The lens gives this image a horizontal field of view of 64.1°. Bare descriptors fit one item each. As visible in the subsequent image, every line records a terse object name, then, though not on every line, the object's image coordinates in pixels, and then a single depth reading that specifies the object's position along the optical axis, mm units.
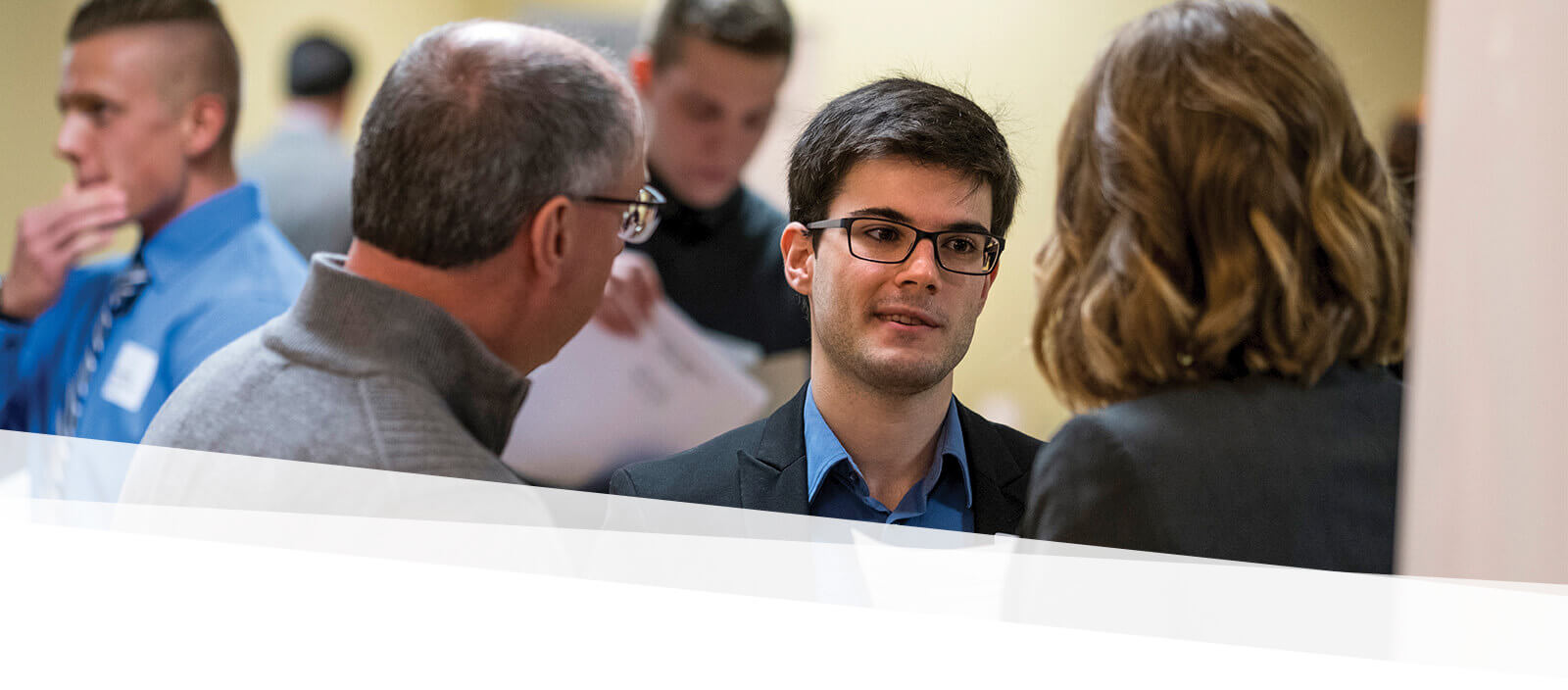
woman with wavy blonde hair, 1896
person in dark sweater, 2180
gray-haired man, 2232
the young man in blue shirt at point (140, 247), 2576
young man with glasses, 1958
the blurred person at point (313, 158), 2400
